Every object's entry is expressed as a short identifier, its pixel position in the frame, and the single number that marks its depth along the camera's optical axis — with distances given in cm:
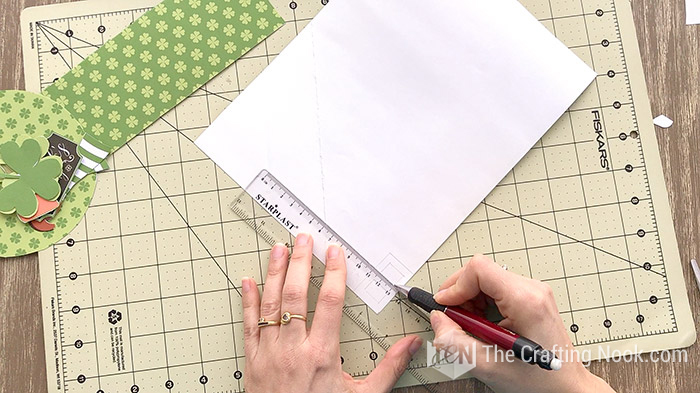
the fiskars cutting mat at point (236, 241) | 100
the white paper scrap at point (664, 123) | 105
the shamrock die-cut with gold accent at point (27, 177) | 100
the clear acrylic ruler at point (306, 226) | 101
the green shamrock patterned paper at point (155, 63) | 103
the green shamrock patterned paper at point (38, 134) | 101
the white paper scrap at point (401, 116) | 102
